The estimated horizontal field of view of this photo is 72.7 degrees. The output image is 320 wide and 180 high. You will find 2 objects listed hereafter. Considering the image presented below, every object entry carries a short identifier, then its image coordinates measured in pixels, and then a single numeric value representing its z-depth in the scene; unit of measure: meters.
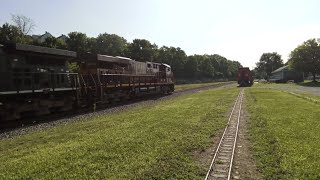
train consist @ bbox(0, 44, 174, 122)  10.99
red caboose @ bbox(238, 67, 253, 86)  45.84
